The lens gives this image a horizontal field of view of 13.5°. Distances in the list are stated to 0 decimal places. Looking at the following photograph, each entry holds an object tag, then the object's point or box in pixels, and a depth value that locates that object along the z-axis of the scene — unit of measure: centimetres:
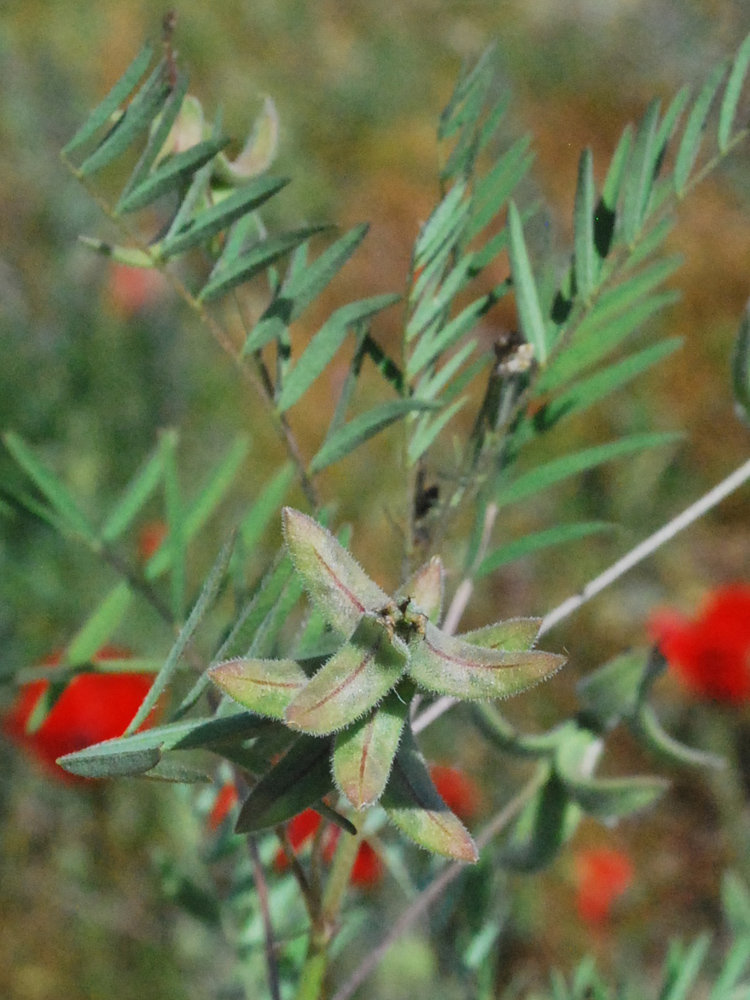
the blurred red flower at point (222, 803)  43
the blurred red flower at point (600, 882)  80
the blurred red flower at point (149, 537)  77
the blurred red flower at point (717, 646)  80
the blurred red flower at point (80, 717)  64
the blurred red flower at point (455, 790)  56
